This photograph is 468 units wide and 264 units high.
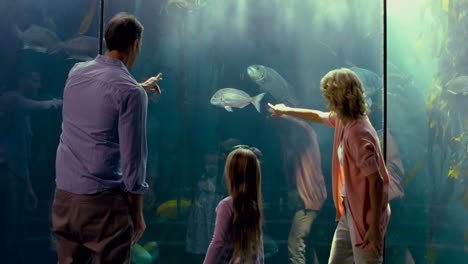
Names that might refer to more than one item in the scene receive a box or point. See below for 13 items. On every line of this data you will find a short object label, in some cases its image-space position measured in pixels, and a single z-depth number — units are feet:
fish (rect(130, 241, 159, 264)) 17.29
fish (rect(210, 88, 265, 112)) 19.29
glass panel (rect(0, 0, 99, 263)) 16.48
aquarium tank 17.75
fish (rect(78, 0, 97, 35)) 19.70
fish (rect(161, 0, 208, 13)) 23.03
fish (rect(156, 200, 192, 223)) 19.32
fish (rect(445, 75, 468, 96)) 21.15
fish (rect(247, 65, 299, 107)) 21.39
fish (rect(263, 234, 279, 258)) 20.48
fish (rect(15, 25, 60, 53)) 16.93
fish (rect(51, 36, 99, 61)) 17.57
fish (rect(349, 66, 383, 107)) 20.80
